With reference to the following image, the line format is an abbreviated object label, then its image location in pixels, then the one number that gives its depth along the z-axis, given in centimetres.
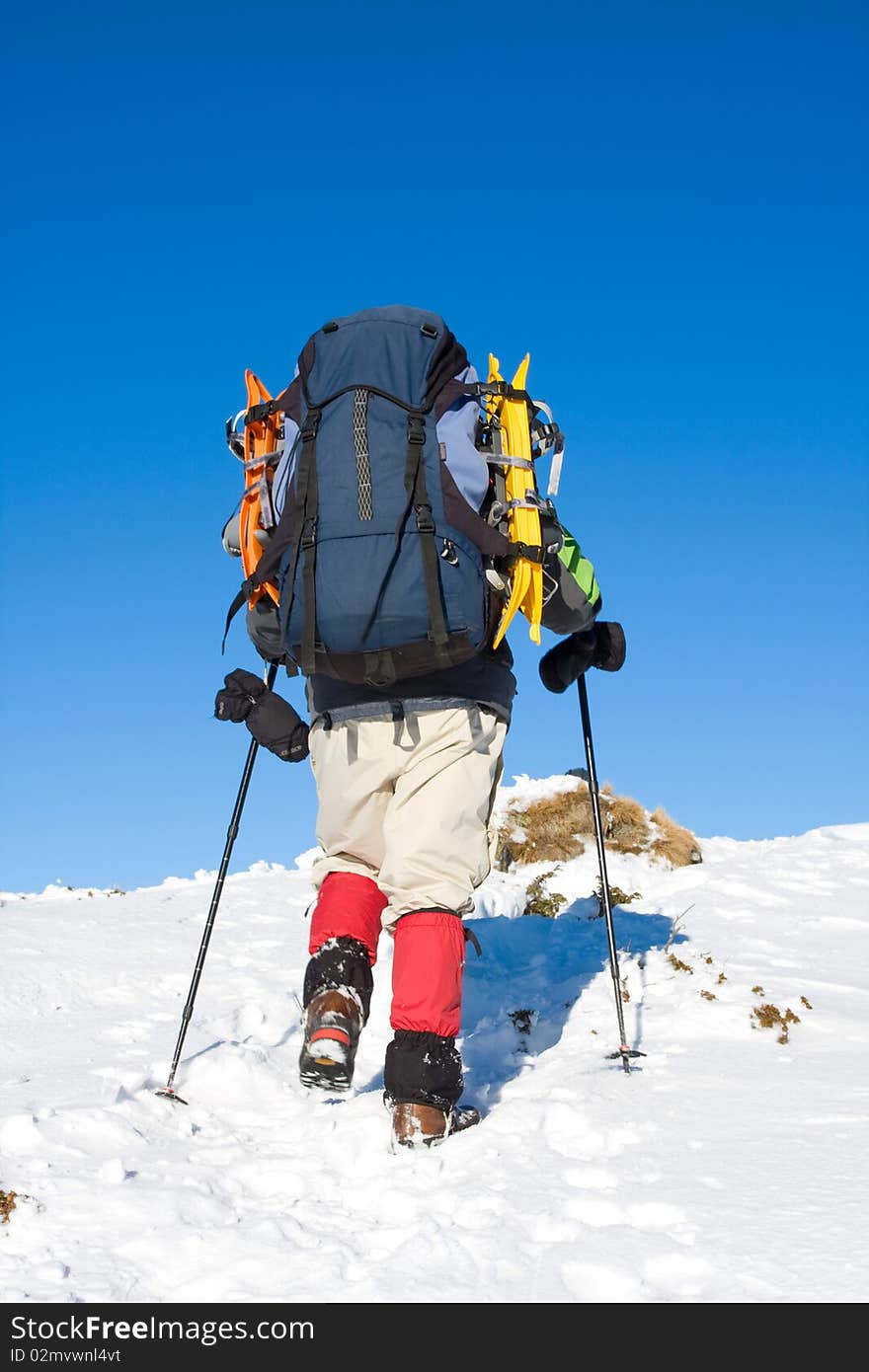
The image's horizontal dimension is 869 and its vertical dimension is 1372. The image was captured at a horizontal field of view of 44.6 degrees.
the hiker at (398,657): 400
